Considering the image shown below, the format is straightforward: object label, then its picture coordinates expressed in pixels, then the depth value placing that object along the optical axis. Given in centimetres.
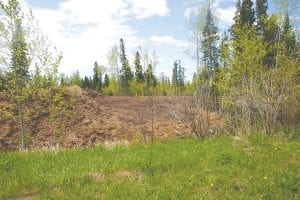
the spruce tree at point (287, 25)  1963
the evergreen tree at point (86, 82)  5895
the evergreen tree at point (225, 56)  1931
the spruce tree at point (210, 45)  3250
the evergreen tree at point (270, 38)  2662
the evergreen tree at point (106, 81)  6213
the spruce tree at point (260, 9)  3049
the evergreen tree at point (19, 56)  1117
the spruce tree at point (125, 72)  5177
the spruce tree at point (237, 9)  3223
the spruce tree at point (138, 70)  5196
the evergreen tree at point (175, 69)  7272
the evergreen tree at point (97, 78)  5821
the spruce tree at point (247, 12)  3043
